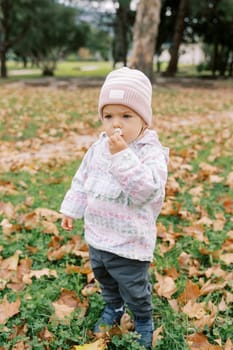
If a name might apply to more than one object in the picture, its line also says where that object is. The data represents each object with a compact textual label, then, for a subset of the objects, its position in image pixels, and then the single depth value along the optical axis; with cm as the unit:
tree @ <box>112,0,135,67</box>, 2314
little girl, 165
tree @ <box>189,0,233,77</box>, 2309
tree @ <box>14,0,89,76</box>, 2508
